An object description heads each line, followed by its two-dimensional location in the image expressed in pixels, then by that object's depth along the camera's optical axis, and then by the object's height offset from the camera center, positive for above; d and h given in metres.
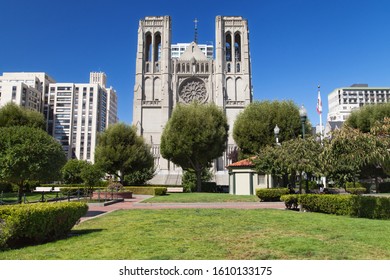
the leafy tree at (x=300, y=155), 18.00 +1.21
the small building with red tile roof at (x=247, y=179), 30.82 -0.39
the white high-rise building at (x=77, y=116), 125.62 +24.04
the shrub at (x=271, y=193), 21.81 -1.25
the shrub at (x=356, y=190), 32.09 -1.52
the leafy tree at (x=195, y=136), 39.50 +4.92
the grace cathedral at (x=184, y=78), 67.06 +21.26
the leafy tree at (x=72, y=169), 39.75 +0.70
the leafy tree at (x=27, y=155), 17.39 +1.12
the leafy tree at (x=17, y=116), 45.80 +8.73
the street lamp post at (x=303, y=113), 16.83 +3.35
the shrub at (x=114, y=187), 27.12 -1.08
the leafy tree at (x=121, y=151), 43.44 +3.29
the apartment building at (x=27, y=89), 101.69 +29.48
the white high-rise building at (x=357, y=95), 154.75 +40.12
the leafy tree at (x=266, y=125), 40.19 +6.53
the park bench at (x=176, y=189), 47.16 -2.17
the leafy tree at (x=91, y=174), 23.88 +0.04
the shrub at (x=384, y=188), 39.38 -1.55
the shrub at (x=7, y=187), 39.47 -1.60
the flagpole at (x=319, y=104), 27.88 +6.41
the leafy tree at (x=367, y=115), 43.70 +8.74
